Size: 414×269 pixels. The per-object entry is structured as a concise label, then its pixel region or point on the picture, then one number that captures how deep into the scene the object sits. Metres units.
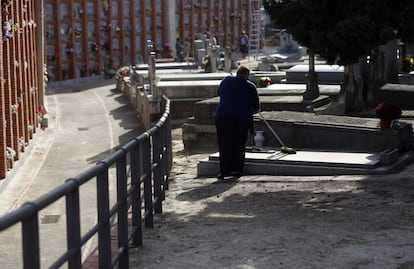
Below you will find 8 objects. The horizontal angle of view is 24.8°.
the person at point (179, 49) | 40.47
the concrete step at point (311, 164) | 11.19
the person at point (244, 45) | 49.00
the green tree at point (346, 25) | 12.43
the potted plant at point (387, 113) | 12.13
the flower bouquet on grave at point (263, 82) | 21.73
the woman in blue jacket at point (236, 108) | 11.01
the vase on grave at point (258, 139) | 13.11
